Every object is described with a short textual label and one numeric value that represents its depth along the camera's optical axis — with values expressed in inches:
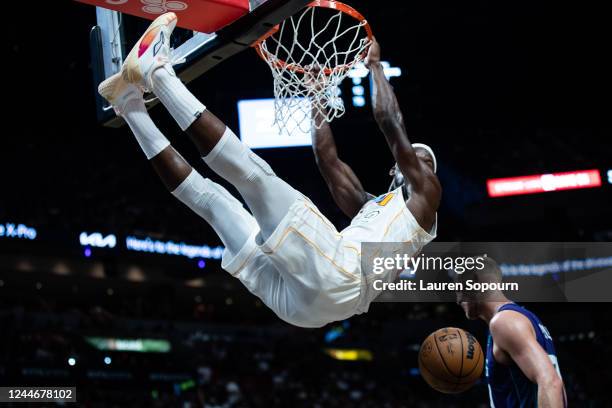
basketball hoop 187.0
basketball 170.4
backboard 163.9
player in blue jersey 144.5
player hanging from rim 142.3
